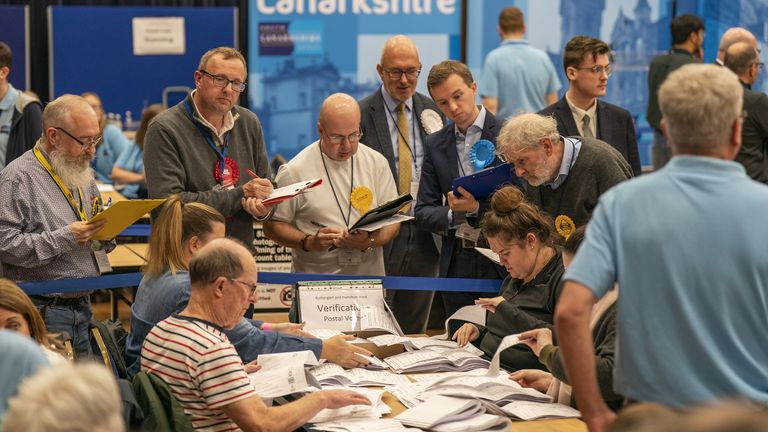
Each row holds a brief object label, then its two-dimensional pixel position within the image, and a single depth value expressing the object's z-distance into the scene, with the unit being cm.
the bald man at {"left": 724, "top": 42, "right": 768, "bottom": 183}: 688
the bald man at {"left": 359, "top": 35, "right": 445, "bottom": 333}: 547
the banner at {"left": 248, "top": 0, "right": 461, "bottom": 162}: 1003
